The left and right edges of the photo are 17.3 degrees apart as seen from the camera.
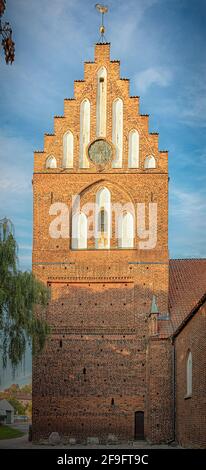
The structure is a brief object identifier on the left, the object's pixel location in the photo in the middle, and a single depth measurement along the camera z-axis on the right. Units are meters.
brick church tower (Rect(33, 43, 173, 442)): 26.86
